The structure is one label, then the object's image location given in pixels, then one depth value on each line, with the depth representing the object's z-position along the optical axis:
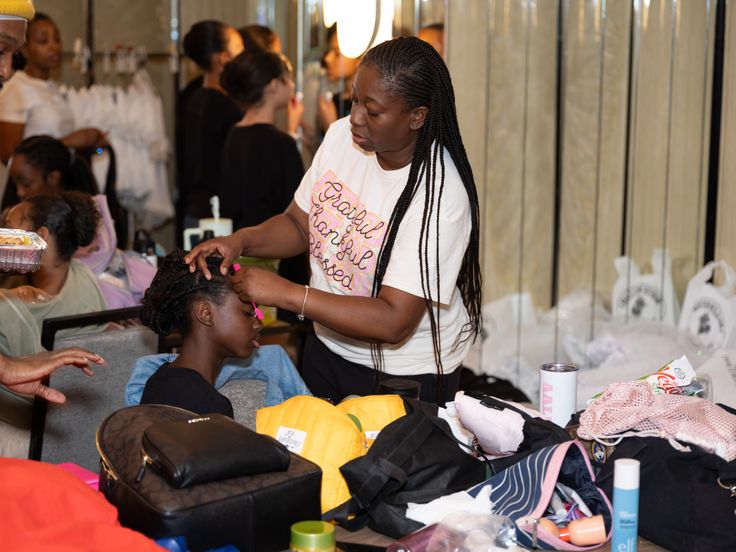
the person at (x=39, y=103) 4.62
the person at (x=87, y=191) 3.25
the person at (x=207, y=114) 4.85
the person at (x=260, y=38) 5.27
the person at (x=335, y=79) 4.74
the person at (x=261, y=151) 3.94
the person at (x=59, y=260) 2.87
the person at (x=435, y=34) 4.05
